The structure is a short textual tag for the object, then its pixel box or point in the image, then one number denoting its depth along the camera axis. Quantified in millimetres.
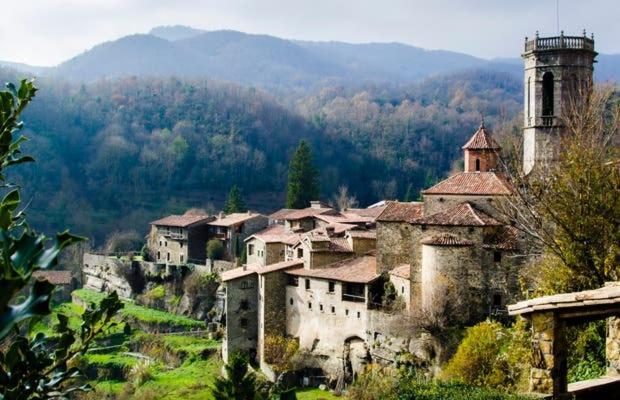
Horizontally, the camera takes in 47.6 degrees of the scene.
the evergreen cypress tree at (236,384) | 23911
